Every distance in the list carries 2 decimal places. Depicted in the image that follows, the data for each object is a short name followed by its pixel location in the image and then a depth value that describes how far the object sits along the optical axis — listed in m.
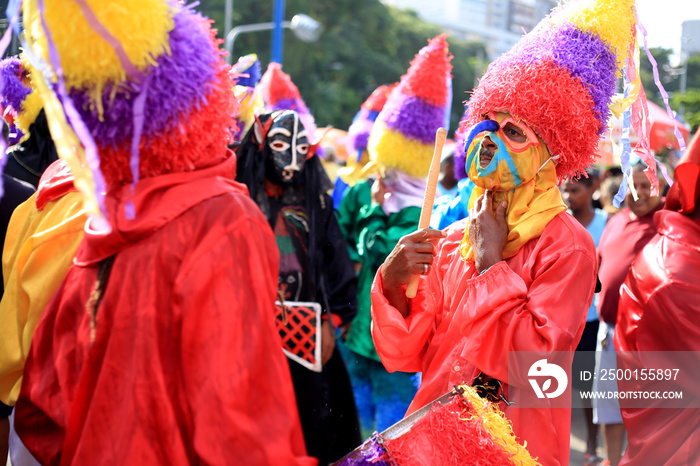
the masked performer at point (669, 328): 3.03
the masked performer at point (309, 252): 4.14
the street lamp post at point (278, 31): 15.20
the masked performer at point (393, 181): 5.07
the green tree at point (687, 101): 10.20
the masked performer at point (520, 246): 2.41
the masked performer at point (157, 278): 1.56
